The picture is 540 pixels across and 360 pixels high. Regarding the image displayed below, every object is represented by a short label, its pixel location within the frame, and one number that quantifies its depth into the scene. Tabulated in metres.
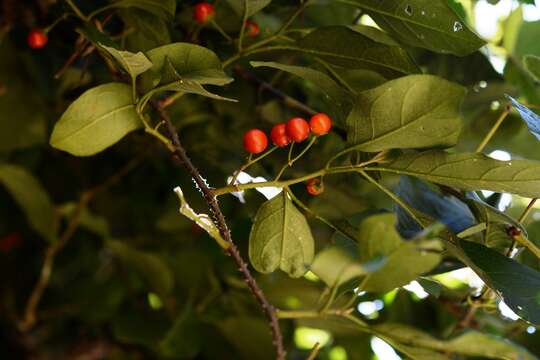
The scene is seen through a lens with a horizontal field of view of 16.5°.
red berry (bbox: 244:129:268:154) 0.75
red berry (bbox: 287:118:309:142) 0.75
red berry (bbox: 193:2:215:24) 0.82
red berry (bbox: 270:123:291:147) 0.76
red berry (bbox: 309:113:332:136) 0.75
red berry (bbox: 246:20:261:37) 0.84
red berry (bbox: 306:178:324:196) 0.77
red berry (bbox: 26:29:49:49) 0.86
